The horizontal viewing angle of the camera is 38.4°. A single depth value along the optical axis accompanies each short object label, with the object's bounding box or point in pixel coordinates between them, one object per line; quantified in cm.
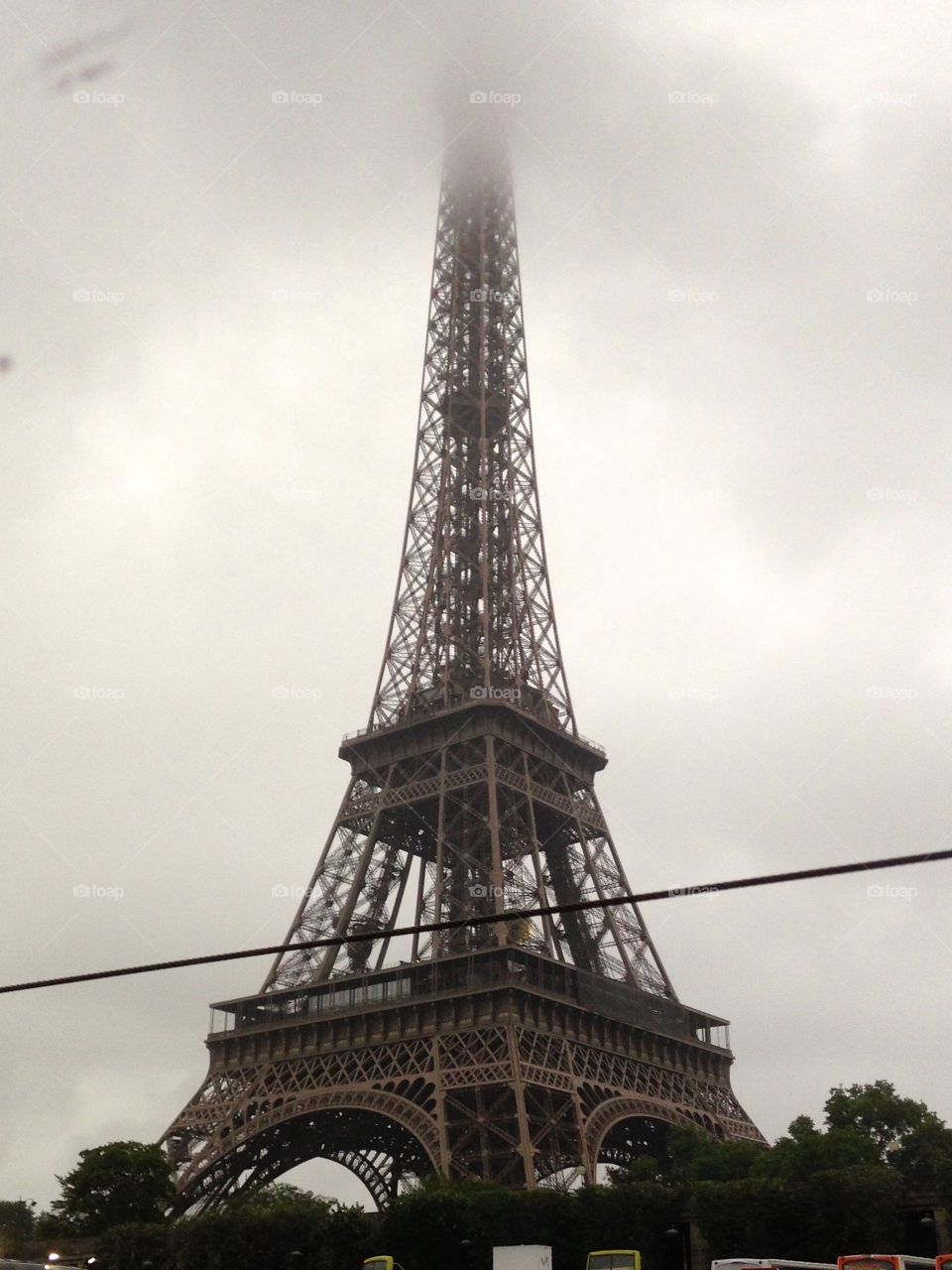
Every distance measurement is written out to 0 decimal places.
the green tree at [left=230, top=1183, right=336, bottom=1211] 6425
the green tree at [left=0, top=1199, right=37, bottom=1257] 11100
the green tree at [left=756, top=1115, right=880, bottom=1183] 6444
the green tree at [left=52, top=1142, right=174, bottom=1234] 7525
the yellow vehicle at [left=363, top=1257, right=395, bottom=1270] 4975
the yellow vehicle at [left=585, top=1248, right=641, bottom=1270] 4694
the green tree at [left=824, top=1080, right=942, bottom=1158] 7925
